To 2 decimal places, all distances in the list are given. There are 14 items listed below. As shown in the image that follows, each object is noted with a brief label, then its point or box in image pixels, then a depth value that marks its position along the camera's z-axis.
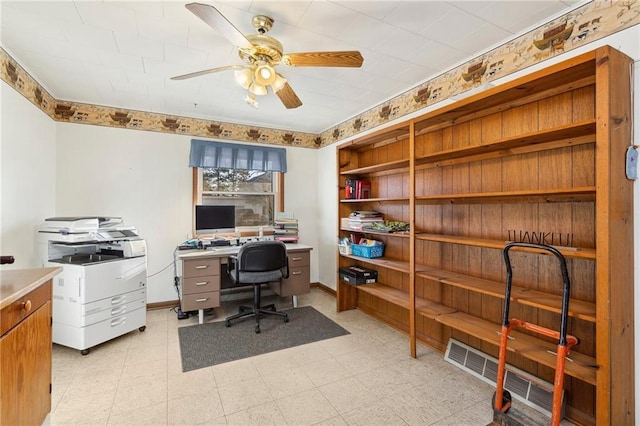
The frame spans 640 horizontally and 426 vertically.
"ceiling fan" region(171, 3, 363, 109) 1.87
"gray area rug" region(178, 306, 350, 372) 2.62
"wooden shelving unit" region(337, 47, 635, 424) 1.46
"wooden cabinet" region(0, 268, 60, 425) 1.14
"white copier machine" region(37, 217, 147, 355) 2.54
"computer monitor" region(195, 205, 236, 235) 3.74
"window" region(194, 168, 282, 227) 4.14
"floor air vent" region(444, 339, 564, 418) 1.87
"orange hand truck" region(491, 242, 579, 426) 1.46
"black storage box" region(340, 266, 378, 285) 3.42
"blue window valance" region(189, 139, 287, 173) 3.95
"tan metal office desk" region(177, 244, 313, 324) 3.20
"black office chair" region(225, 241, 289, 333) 3.09
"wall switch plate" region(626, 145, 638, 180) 1.54
